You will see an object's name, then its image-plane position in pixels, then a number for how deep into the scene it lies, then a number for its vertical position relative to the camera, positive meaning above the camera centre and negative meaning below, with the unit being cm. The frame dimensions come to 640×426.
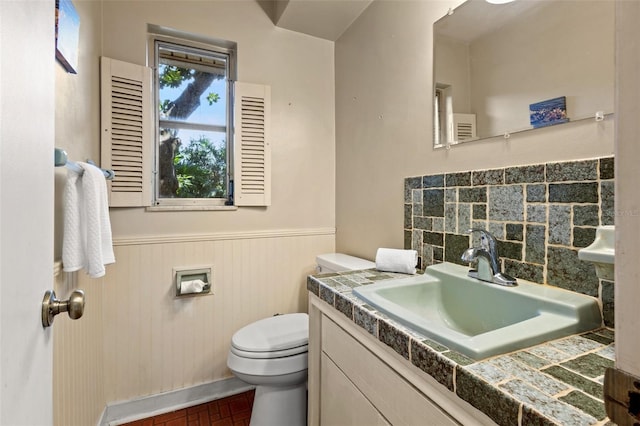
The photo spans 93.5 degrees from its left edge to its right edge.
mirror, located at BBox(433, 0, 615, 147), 79 +46
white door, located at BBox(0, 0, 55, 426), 43 +1
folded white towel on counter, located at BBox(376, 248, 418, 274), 125 -21
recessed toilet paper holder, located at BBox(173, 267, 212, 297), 167 -39
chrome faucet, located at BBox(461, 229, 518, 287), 95 -15
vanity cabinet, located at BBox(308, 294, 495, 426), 61 -44
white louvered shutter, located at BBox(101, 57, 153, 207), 153 +43
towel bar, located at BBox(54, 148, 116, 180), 85 +16
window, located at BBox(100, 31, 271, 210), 162 +49
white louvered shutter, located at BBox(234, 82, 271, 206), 182 +41
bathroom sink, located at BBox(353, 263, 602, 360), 62 -26
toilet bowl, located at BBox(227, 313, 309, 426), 134 -70
